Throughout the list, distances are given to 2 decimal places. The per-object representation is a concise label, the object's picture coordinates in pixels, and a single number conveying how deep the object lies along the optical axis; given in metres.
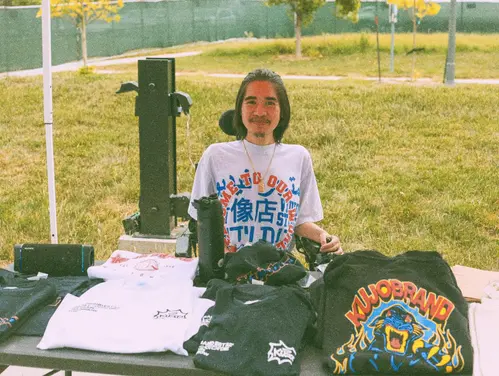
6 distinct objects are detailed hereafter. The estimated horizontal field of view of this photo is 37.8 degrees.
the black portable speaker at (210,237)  2.33
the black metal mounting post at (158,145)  3.94
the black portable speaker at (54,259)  2.51
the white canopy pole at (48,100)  3.36
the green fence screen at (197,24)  19.73
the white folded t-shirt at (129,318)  1.96
